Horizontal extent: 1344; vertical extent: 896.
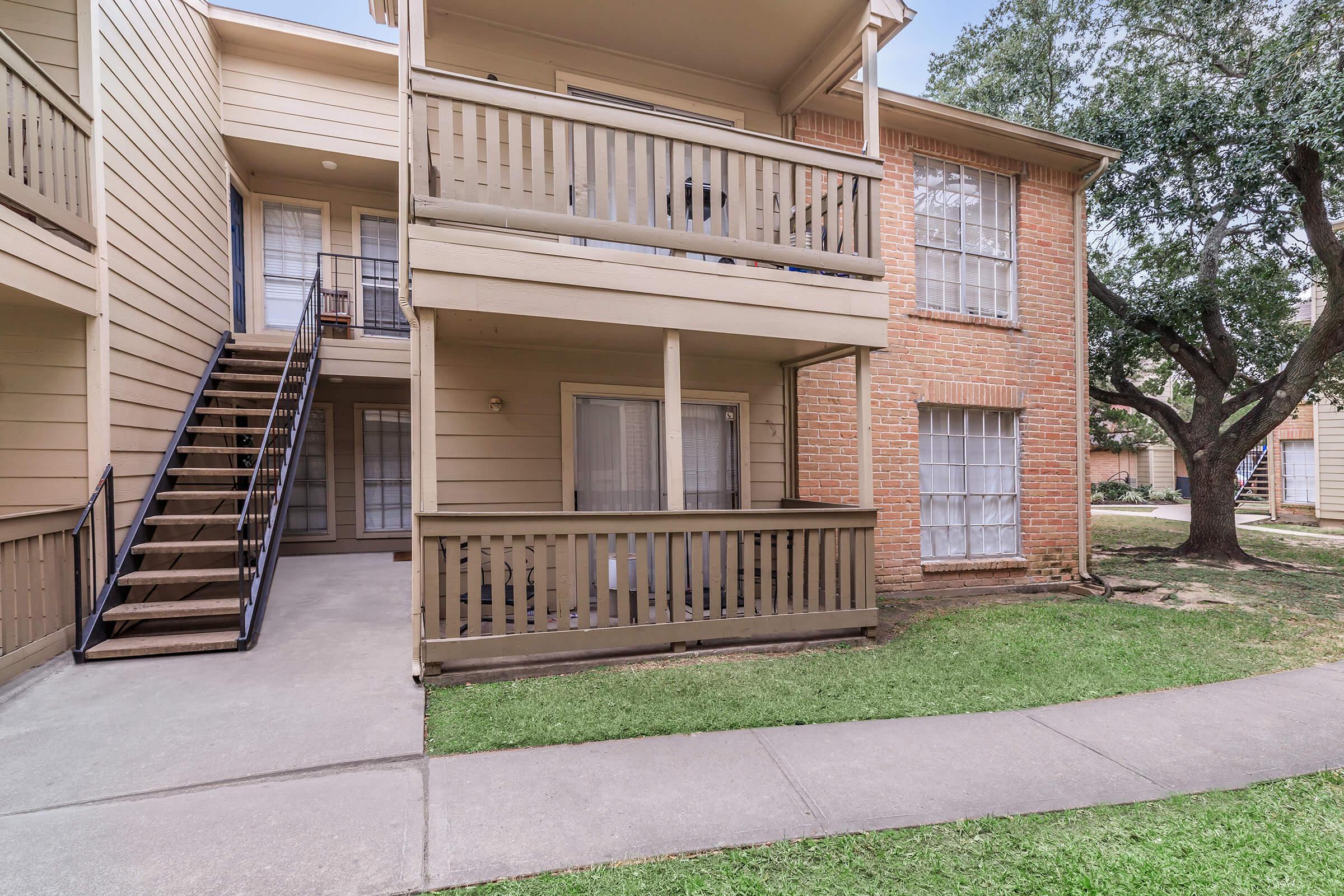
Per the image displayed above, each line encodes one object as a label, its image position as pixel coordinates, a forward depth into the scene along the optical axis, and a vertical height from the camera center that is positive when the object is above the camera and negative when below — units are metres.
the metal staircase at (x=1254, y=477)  19.33 -0.69
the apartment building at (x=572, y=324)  4.22 +1.17
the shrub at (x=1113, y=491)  24.08 -1.32
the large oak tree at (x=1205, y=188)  8.09 +3.93
